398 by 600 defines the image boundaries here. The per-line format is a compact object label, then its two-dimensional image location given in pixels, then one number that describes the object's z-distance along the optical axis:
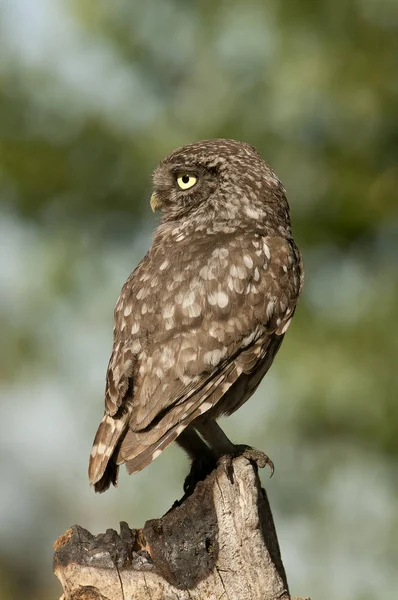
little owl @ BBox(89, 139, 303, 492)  6.86
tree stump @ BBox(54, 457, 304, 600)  5.84
